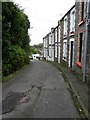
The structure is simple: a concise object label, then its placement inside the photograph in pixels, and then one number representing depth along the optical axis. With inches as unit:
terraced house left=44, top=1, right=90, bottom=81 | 188.4
